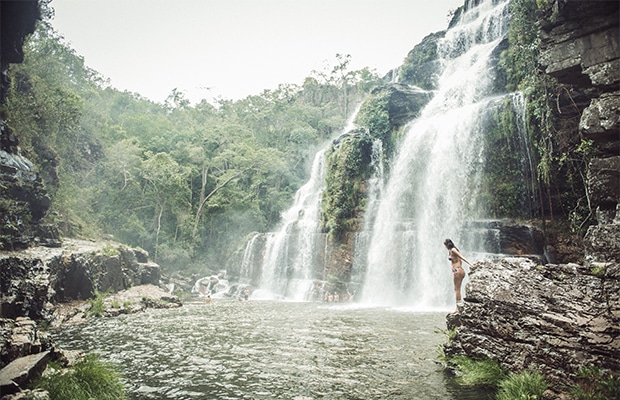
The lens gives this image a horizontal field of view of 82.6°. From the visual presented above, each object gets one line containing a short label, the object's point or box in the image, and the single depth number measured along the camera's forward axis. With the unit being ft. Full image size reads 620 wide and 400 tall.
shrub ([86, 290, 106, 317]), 41.27
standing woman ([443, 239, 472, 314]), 24.16
